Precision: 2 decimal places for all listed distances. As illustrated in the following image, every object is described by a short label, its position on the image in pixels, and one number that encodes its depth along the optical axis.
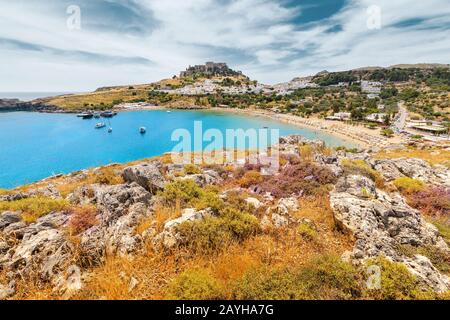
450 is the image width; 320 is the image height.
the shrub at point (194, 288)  3.54
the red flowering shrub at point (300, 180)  9.33
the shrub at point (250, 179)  10.90
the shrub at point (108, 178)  11.02
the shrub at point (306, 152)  16.02
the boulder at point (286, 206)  7.10
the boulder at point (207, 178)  10.58
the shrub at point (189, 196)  6.46
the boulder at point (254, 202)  7.57
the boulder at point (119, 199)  6.32
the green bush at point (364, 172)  10.53
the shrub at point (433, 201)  8.59
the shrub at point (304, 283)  3.62
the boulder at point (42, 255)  4.28
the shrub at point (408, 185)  10.49
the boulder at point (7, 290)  3.86
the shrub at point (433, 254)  4.94
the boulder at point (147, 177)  8.12
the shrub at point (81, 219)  6.07
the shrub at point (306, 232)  5.64
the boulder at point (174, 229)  4.82
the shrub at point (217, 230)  4.89
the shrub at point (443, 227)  6.36
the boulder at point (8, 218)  6.08
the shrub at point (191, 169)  12.76
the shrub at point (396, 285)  3.69
